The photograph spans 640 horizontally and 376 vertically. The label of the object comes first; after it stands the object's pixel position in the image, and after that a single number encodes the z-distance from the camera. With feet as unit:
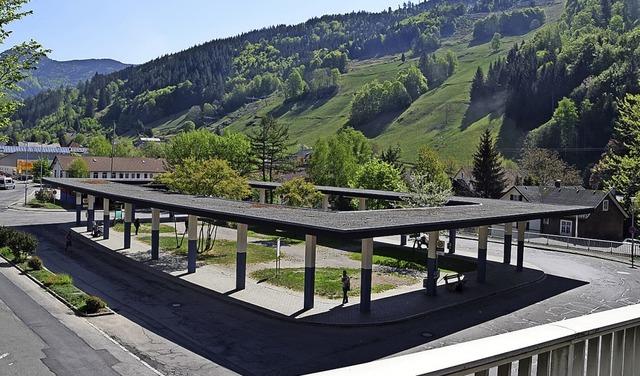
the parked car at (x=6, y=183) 299.17
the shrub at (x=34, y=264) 102.17
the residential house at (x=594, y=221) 186.91
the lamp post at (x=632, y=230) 130.13
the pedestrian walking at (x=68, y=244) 125.08
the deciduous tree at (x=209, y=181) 136.87
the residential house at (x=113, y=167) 299.99
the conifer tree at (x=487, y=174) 232.32
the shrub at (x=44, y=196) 234.79
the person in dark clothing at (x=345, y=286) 84.74
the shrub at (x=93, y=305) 75.41
